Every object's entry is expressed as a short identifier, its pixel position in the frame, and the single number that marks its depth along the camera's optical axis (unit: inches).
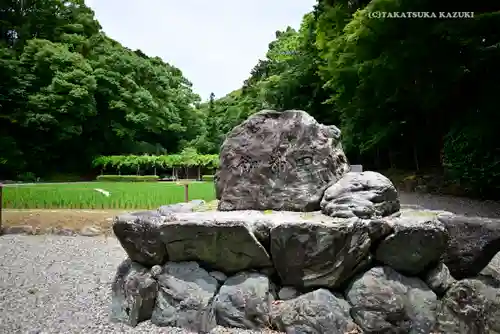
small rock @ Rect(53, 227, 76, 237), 216.9
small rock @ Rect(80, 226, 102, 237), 214.8
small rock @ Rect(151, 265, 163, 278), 103.5
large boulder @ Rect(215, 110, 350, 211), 122.2
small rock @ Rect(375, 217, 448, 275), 90.3
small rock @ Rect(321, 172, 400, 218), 102.2
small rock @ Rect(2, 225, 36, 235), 220.1
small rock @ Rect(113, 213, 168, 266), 104.1
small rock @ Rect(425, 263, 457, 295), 92.8
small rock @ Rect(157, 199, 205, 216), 128.3
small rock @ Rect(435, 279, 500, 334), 86.2
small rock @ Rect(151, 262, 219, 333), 96.7
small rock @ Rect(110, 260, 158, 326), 100.9
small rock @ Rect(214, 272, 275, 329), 94.8
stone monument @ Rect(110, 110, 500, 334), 89.3
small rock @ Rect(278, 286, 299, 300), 97.7
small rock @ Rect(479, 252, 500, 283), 95.4
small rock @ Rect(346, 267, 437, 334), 88.2
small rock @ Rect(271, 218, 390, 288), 91.6
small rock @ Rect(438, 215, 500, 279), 94.1
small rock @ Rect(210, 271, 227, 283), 101.5
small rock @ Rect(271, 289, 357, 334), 88.5
